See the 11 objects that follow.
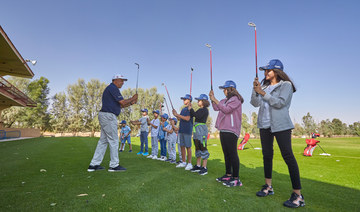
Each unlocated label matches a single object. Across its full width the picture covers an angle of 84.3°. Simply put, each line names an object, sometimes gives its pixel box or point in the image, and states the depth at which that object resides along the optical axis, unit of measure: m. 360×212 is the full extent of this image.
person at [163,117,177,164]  7.10
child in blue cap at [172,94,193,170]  5.53
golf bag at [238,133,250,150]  14.05
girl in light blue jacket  2.82
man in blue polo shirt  4.84
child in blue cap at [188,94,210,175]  5.00
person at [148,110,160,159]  8.16
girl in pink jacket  3.80
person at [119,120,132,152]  11.31
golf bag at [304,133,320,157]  9.68
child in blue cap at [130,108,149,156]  9.68
